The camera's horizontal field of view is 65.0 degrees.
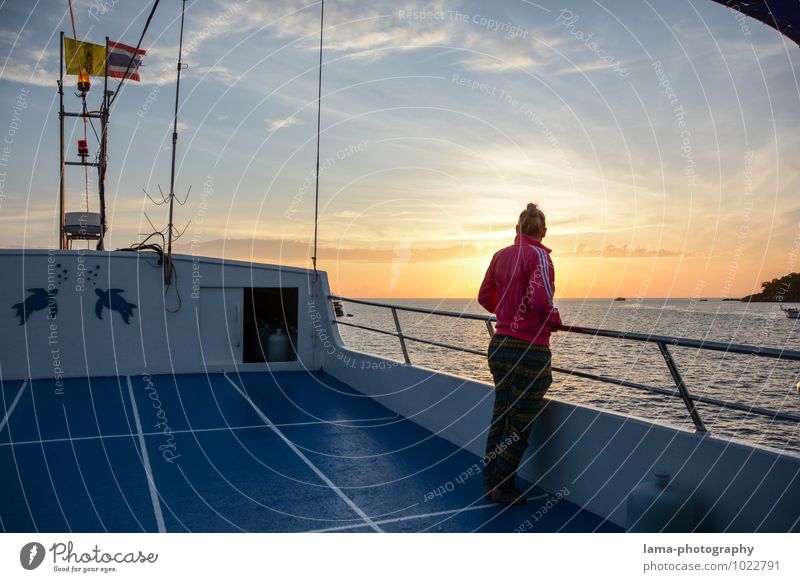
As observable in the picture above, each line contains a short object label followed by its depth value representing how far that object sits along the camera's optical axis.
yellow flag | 12.88
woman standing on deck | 3.72
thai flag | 12.67
